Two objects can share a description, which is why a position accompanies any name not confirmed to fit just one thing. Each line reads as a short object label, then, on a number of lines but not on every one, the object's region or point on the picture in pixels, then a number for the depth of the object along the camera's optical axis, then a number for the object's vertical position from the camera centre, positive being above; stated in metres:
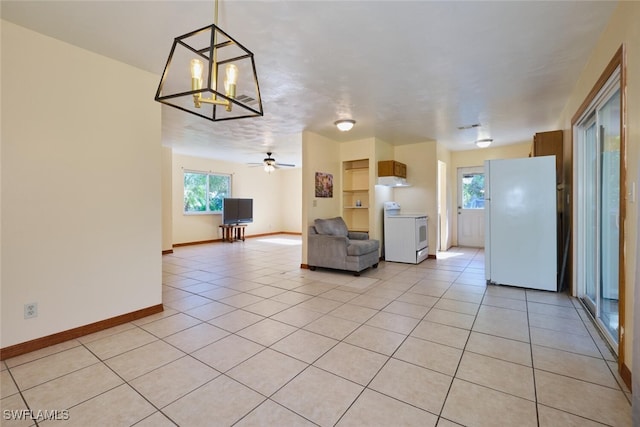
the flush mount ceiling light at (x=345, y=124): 4.53 +1.39
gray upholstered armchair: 4.71 -0.65
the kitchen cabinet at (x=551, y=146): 4.12 +0.96
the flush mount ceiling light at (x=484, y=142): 6.05 +1.48
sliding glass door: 2.49 +0.03
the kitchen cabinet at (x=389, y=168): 5.68 +0.87
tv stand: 9.15 -0.67
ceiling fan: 7.52 +1.29
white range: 5.56 -0.55
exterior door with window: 7.47 +0.11
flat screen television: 8.79 +0.02
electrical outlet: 2.31 -0.80
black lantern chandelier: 1.60 +1.48
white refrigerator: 3.77 -0.16
